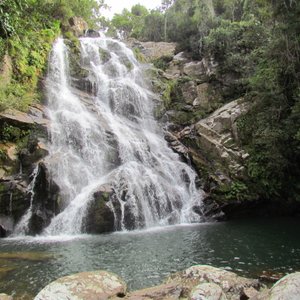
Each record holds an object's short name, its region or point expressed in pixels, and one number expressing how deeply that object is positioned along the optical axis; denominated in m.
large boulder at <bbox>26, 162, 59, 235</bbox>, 14.47
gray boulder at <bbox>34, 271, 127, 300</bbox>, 6.34
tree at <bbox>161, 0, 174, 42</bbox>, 42.81
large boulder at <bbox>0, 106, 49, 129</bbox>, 16.48
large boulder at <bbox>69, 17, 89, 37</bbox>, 30.41
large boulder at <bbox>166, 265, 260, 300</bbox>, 6.28
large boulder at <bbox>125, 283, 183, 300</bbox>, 6.78
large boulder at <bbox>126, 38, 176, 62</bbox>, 32.34
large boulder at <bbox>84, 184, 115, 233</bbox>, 14.39
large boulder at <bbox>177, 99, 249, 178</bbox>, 18.80
